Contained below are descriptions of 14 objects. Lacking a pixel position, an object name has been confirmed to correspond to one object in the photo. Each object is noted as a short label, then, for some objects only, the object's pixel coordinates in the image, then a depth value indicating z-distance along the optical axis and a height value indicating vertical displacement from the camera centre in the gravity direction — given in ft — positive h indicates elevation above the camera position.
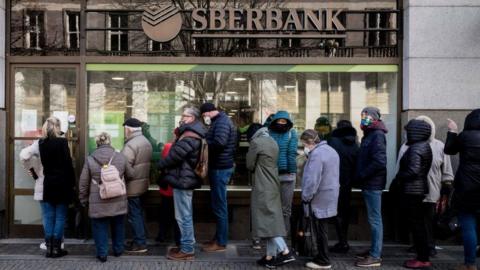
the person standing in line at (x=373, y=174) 23.35 -1.86
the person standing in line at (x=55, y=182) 24.13 -2.29
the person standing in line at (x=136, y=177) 25.36 -2.17
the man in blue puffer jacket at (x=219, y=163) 24.98 -1.50
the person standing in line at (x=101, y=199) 23.35 -2.92
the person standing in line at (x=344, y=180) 25.85 -2.30
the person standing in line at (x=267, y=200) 22.56 -2.87
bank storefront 28.76 +4.06
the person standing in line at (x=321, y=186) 22.48 -2.26
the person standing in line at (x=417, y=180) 22.75 -2.02
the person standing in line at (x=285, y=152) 24.70 -0.96
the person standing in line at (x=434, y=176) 23.84 -2.01
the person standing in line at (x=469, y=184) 22.02 -2.13
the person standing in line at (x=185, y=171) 23.49 -1.73
